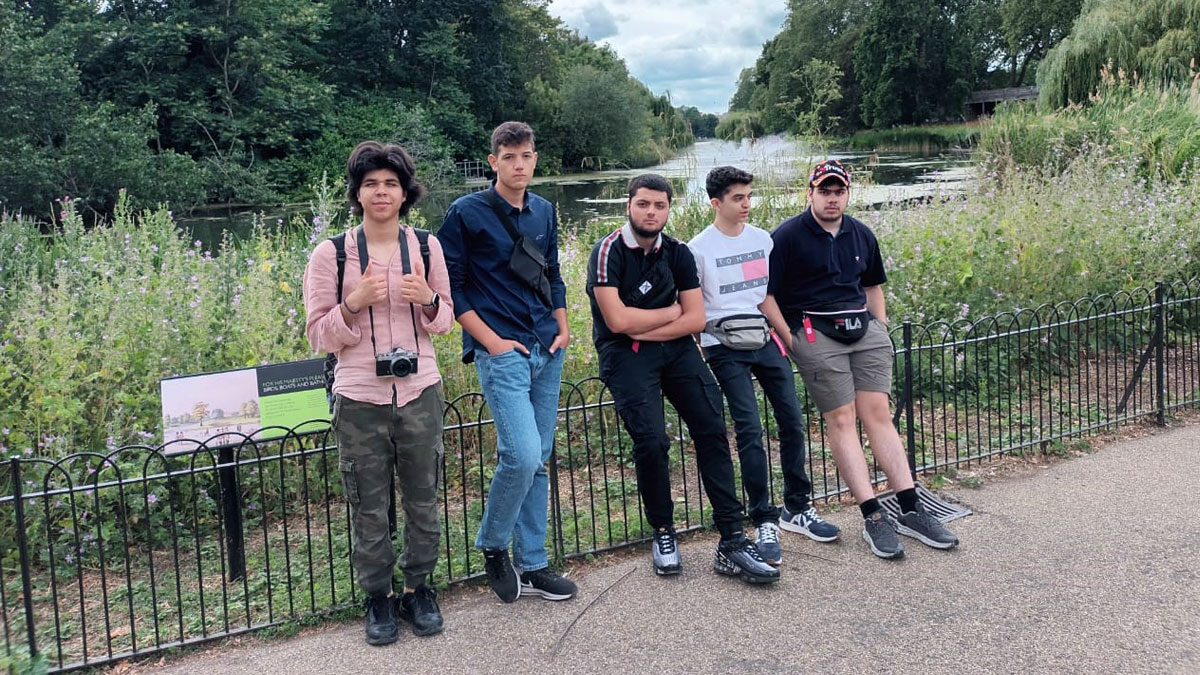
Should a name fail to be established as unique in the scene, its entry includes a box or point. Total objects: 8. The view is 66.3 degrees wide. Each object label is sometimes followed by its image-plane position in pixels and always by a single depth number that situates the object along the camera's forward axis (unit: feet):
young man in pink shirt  11.30
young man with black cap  14.82
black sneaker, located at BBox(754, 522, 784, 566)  13.74
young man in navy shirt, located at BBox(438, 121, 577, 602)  12.31
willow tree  60.95
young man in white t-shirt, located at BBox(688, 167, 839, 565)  14.12
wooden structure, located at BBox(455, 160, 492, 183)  150.41
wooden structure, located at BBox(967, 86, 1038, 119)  206.18
